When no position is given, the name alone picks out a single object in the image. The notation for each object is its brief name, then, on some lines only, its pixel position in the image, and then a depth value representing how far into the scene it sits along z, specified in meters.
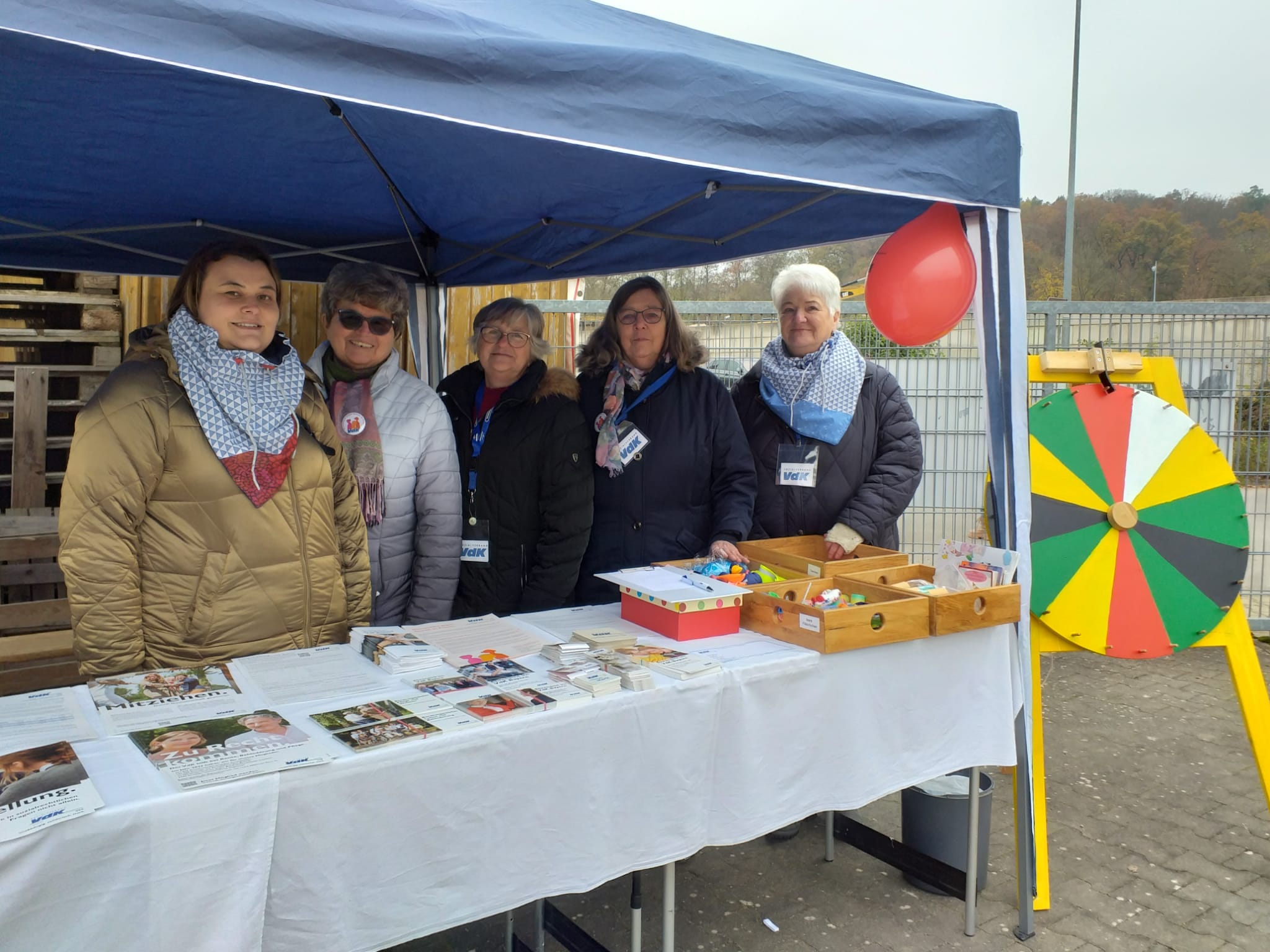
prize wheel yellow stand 2.88
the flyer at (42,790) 1.22
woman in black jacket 2.78
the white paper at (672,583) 2.29
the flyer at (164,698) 1.63
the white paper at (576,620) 2.33
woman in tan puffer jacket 1.86
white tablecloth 1.29
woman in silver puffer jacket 2.62
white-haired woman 3.09
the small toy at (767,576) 2.59
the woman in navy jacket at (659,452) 2.94
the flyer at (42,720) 1.51
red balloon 2.56
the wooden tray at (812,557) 2.64
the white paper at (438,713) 1.62
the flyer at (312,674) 1.81
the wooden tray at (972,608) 2.30
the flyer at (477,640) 2.08
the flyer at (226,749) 1.39
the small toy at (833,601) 2.32
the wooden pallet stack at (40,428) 3.54
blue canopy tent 1.58
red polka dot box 2.24
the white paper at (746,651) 2.10
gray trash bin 2.80
